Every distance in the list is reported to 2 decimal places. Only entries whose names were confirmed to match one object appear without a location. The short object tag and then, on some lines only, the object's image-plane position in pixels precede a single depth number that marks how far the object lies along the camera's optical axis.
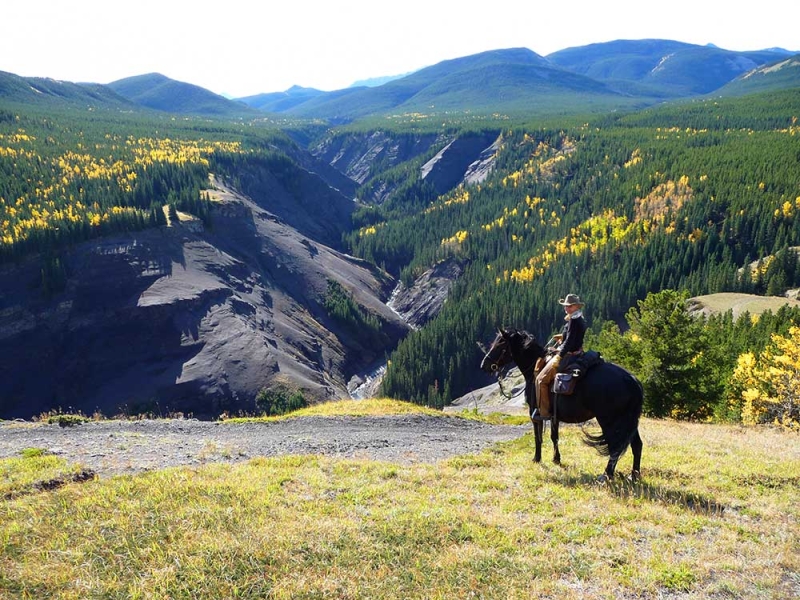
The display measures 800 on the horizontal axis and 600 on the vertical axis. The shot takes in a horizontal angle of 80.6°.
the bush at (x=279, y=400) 68.38
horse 13.66
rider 14.31
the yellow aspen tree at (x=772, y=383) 35.81
